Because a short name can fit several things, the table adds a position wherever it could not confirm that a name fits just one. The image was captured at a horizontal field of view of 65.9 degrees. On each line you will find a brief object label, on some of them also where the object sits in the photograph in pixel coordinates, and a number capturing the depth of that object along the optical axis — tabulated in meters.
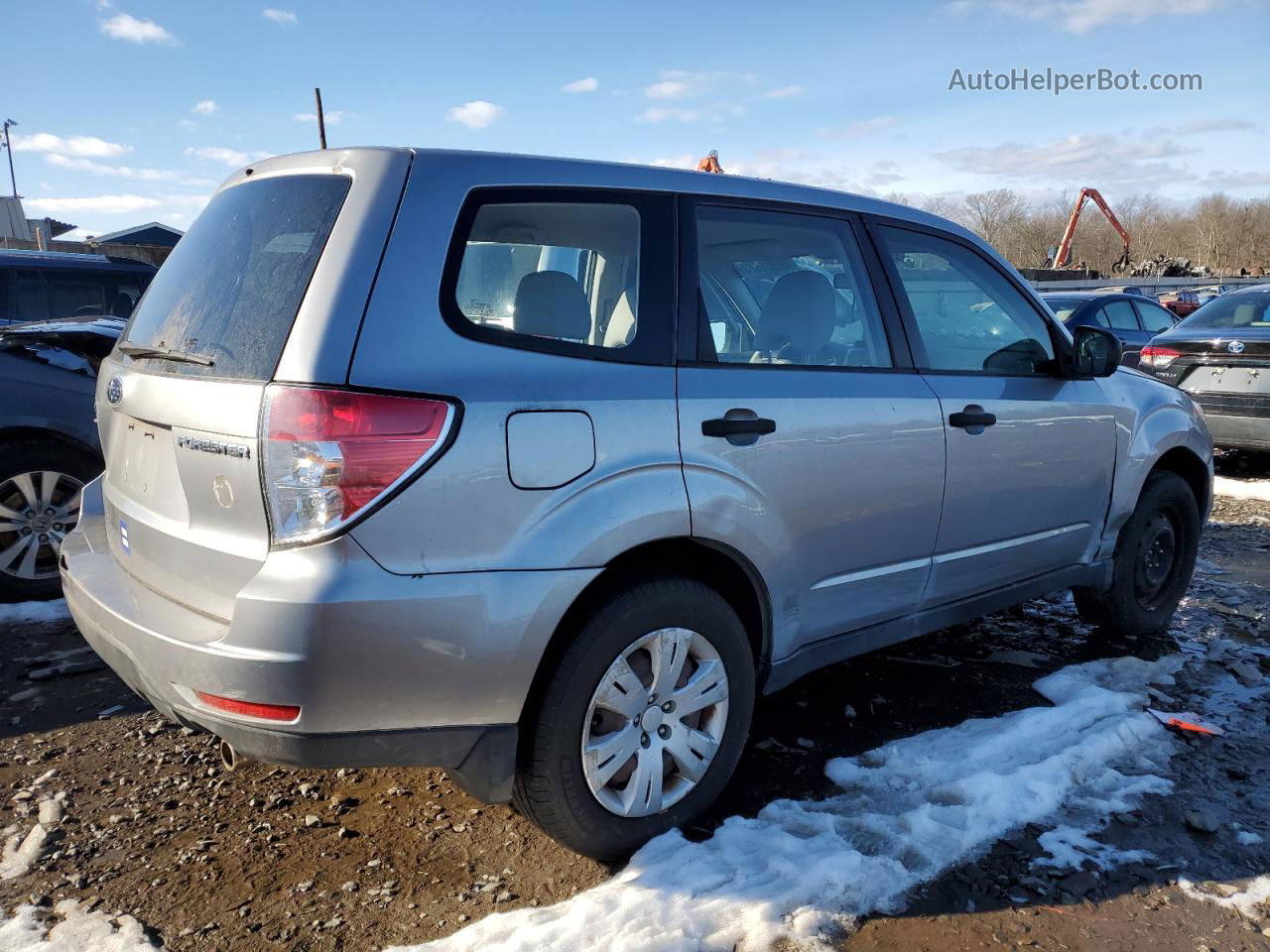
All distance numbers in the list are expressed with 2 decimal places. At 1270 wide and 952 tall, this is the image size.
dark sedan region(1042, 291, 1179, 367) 12.02
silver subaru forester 2.19
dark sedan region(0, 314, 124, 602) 4.79
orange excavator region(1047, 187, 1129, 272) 53.28
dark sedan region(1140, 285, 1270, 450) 7.97
